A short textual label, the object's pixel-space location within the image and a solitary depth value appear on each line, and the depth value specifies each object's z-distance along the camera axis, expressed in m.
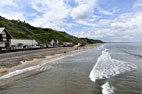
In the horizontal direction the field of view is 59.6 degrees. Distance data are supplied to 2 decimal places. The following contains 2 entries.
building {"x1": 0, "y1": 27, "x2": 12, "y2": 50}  46.19
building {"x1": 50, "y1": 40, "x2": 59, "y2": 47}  81.08
